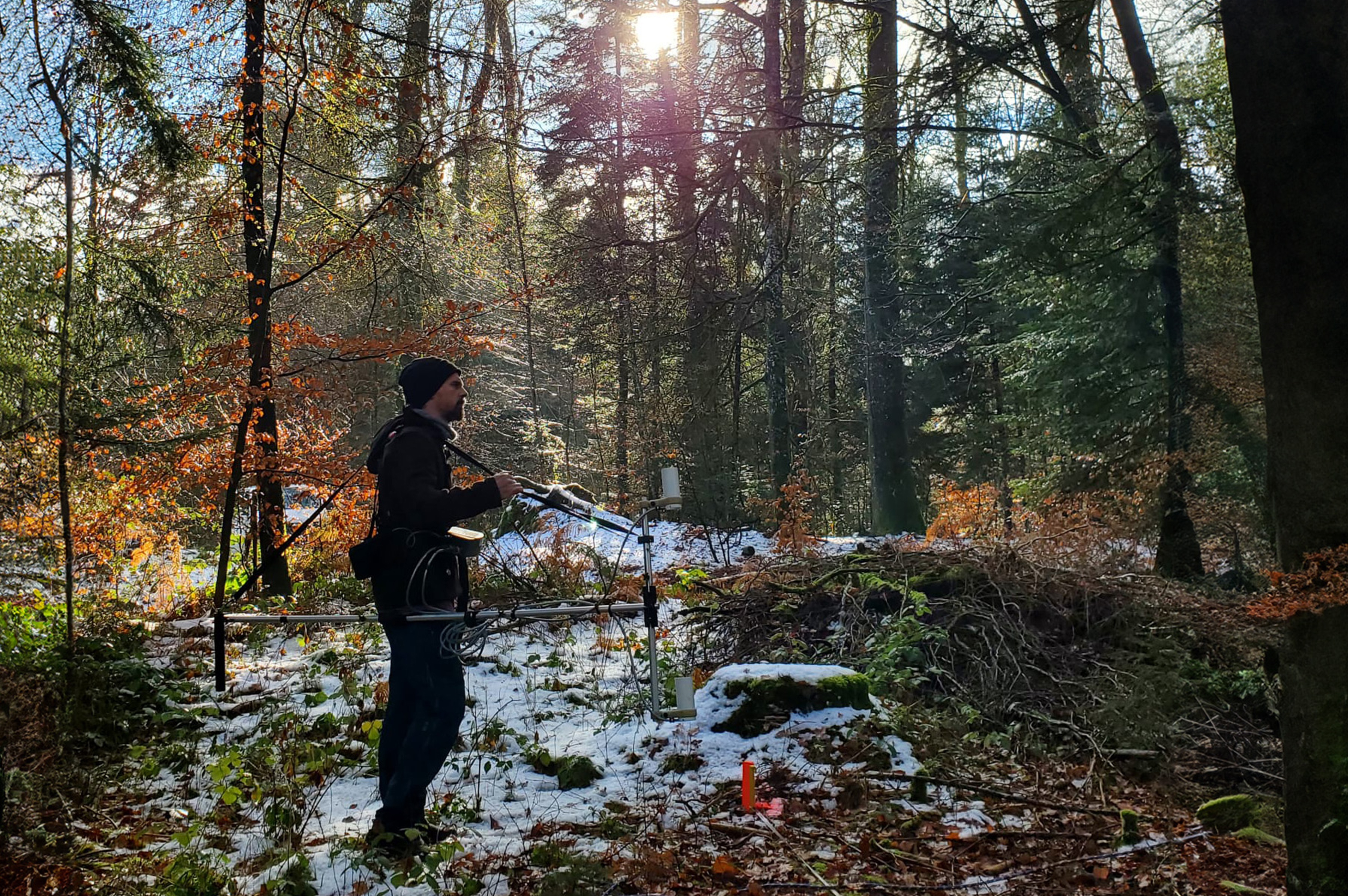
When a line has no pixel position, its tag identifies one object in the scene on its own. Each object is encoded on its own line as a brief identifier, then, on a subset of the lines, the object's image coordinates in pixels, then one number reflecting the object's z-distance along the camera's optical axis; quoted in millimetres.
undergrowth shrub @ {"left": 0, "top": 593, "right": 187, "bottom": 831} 4902
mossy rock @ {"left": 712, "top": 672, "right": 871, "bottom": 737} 5770
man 4094
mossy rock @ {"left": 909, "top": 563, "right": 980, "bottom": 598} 8016
